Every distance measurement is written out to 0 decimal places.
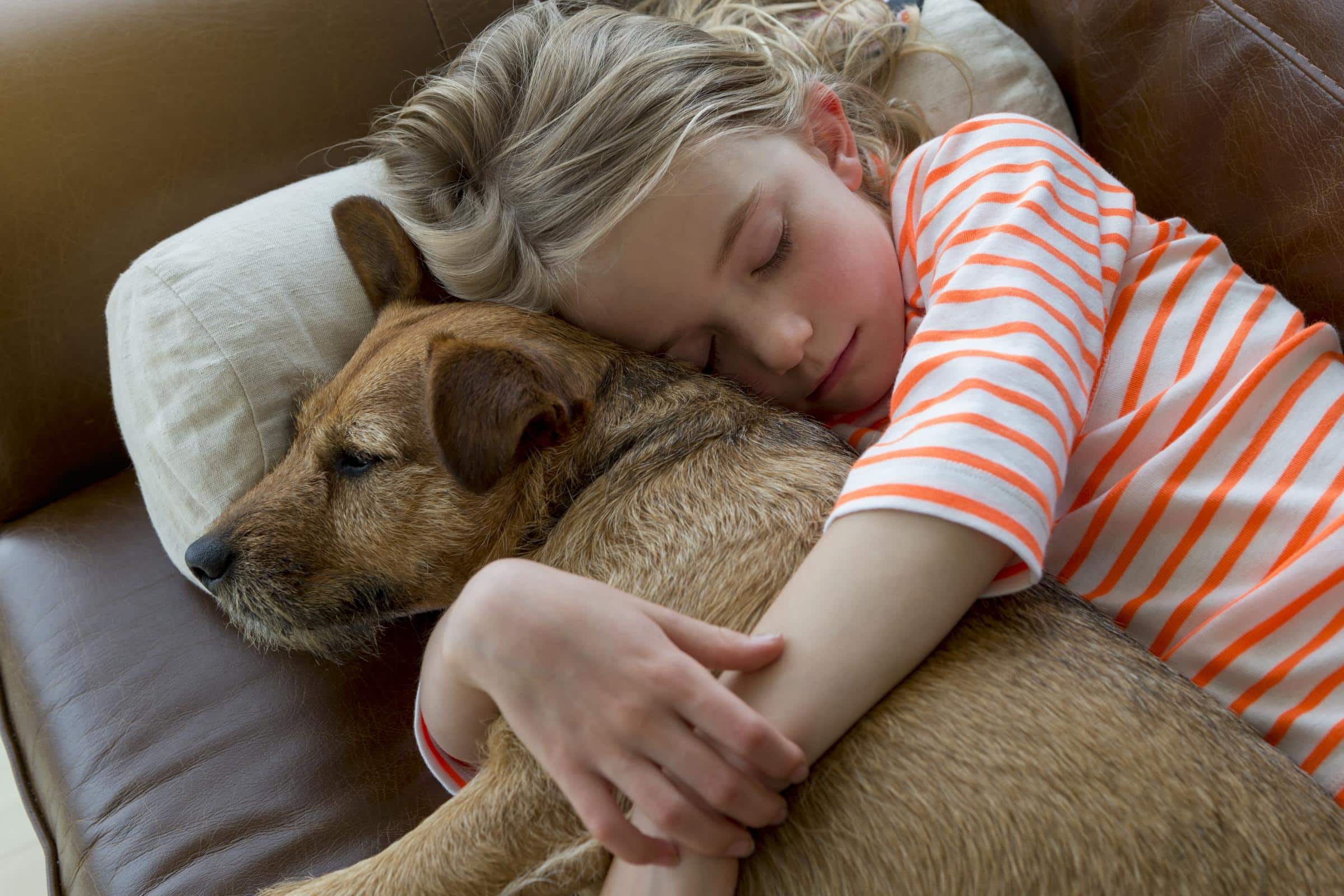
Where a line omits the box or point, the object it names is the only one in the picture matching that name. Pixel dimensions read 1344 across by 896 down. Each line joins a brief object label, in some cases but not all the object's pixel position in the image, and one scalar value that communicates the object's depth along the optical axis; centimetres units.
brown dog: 69
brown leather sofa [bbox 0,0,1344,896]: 85
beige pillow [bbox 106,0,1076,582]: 90
